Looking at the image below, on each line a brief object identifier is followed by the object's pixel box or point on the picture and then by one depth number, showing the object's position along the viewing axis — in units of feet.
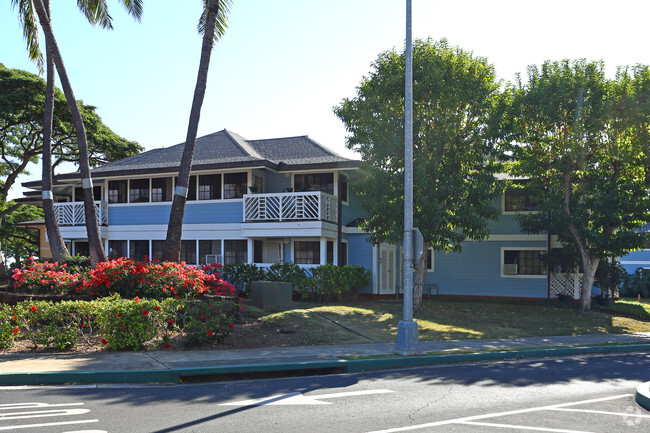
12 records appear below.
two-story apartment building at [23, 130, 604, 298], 74.23
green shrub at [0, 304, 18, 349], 37.63
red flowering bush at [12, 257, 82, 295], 51.65
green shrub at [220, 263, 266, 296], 69.41
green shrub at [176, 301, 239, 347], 40.88
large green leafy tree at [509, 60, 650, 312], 65.36
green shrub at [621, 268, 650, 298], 110.42
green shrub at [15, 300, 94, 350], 38.11
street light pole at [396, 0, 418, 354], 41.04
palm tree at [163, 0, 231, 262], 56.80
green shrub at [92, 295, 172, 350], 38.78
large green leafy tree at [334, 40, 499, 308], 60.95
